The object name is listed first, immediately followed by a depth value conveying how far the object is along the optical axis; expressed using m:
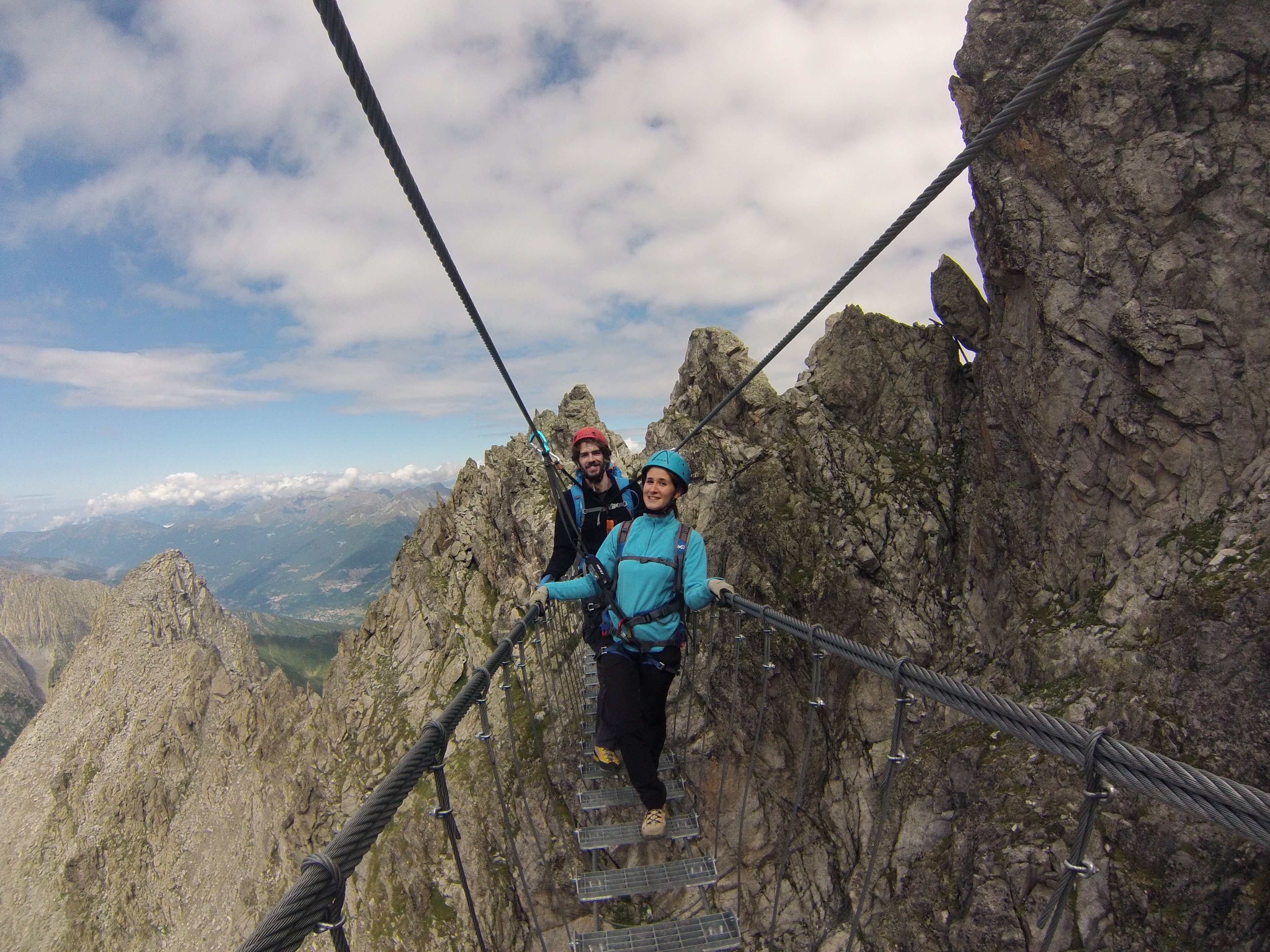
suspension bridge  2.07
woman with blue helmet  5.16
